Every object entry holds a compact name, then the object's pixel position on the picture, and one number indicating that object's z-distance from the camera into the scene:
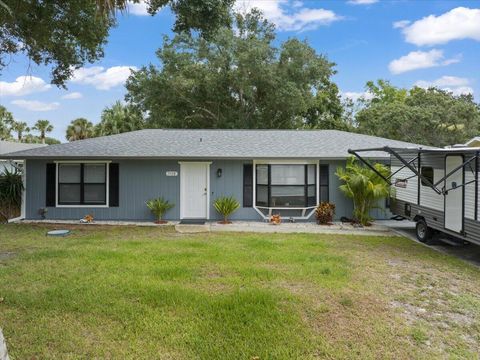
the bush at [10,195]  12.56
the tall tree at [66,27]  9.01
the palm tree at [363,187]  11.57
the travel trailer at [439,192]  7.76
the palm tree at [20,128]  56.28
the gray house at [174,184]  12.62
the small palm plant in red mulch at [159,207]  12.26
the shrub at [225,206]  12.28
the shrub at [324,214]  12.21
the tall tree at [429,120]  24.92
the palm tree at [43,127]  52.53
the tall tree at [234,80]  23.08
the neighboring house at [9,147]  19.32
